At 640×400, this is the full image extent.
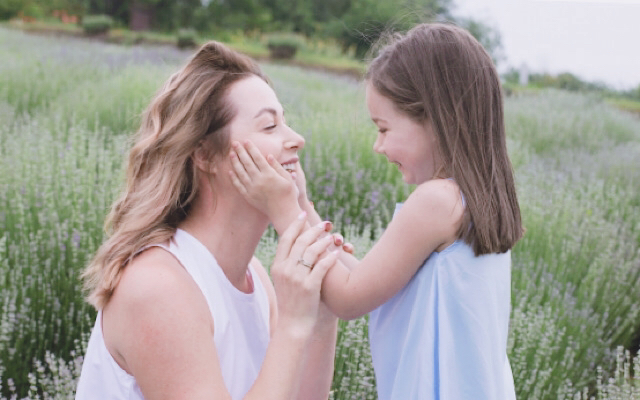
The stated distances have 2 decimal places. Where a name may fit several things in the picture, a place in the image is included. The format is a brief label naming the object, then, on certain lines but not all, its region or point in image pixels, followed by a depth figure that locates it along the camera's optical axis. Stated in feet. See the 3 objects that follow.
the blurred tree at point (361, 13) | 65.05
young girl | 6.36
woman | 5.89
